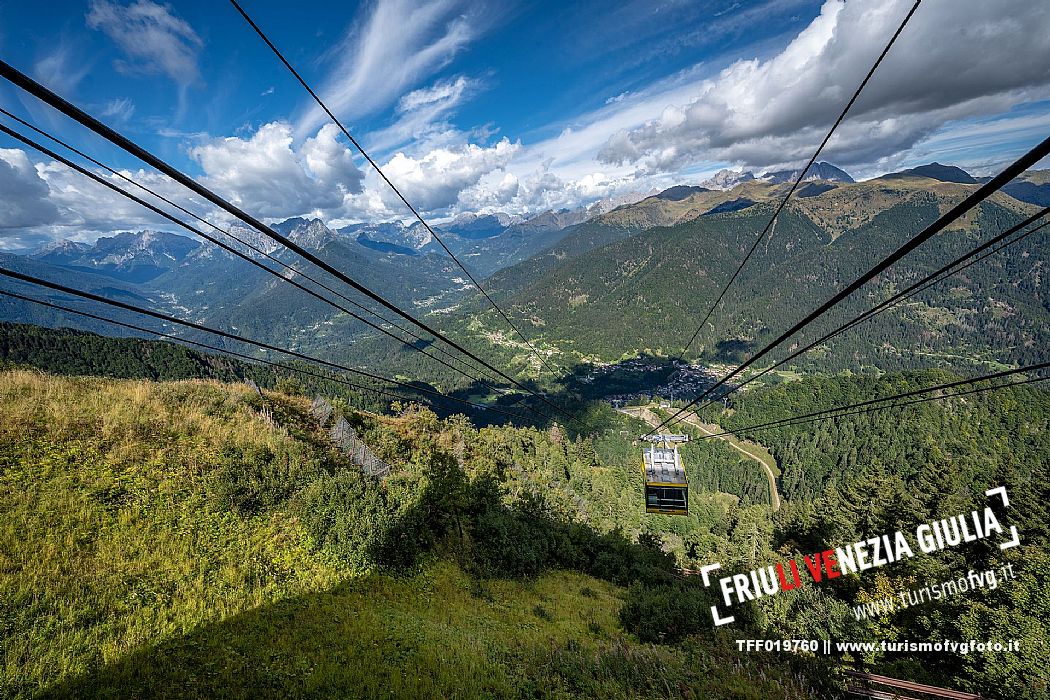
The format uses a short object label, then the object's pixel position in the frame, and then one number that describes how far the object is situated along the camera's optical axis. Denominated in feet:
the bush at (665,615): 66.59
